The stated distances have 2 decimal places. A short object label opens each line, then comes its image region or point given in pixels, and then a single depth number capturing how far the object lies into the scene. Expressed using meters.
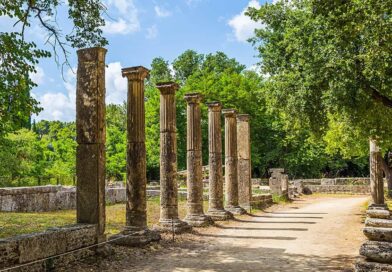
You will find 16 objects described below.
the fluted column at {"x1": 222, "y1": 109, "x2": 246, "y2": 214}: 18.55
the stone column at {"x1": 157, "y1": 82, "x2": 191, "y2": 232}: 13.27
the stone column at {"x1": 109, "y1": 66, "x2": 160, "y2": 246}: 11.12
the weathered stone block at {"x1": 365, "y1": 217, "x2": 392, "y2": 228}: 9.42
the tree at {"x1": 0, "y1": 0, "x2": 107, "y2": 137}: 9.84
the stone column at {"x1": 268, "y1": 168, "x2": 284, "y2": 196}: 28.55
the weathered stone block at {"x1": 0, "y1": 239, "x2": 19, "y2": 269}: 6.74
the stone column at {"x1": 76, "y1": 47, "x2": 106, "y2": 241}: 9.16
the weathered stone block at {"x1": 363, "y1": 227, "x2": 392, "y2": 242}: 8.02
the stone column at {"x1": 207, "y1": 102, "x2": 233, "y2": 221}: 16.80
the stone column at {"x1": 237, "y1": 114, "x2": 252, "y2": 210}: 21.09
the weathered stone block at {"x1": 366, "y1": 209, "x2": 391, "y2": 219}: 12.92
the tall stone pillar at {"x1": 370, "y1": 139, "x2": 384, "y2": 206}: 18.38
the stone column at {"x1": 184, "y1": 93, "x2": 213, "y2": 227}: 15.01
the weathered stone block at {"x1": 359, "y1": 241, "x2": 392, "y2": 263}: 7.40
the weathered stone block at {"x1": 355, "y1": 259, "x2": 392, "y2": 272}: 7.25
